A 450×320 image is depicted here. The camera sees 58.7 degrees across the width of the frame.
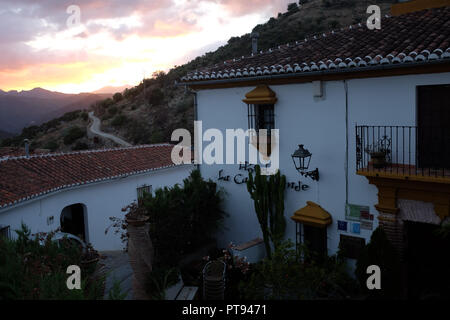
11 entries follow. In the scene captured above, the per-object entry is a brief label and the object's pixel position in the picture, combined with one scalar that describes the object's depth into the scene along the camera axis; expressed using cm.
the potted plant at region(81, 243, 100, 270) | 615
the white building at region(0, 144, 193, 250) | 1320
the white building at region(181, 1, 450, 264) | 752
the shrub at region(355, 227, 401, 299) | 742
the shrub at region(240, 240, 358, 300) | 687
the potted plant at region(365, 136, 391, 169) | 768
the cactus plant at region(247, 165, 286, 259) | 959
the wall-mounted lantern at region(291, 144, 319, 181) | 872
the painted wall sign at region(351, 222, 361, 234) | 847
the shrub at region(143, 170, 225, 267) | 962
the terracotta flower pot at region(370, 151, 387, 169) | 765
